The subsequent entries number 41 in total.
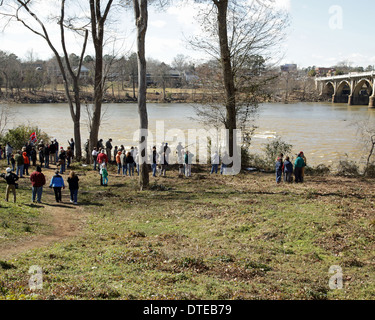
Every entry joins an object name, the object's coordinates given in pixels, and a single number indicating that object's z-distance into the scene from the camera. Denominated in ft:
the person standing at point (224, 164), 70.44
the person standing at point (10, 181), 46.37
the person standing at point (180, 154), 69.30
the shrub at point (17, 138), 86.48
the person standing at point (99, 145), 80.44
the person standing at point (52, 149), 74.93
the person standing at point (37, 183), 47.70
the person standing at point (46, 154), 72.74
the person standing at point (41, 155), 71.72
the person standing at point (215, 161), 70.18
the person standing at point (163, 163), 67.77
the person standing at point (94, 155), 72.94
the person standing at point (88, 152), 81.00
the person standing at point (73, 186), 48.62
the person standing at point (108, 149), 79.41
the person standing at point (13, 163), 68.03
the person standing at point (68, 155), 74.18
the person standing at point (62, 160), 67.56
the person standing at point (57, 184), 49.11
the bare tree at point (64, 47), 75.25
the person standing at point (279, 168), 59.00
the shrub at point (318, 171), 71.06
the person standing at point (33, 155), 72.74
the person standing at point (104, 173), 59.11
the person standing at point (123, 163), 68.12
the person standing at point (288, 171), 59.11
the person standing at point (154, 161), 67.66
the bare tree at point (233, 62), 67.72
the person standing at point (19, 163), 61.72
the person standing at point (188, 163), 67.11
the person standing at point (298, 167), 58.97
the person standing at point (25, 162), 64.80
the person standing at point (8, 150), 74.33
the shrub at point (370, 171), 70.69
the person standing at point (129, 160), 67.92
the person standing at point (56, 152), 77.91
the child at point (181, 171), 69.35
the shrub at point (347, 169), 72.69
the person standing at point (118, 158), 69.00
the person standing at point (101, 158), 64.64
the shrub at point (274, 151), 76.69
